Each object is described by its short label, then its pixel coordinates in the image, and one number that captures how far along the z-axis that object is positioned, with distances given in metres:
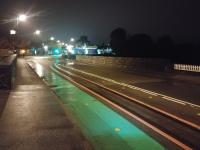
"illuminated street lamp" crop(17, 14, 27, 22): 14.46
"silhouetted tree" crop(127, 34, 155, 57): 39.93
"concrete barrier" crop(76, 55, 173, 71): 18.11
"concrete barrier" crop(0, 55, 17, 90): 8.93
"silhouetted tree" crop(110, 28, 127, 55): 46.33
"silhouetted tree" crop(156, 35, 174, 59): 32.96
